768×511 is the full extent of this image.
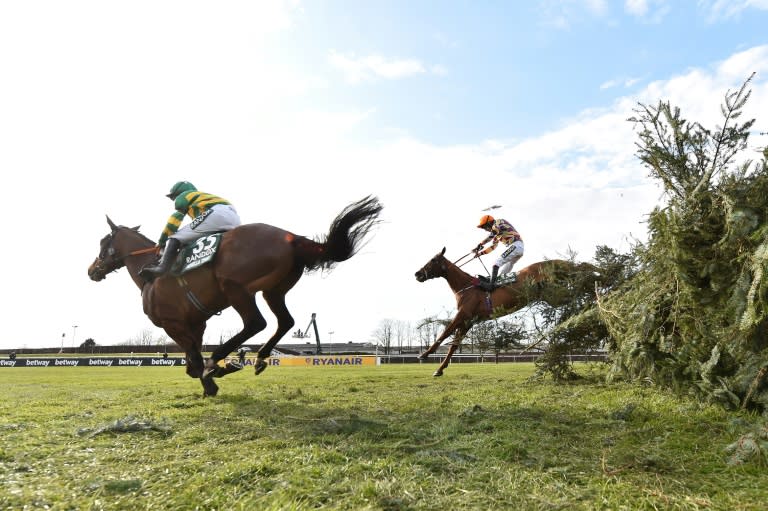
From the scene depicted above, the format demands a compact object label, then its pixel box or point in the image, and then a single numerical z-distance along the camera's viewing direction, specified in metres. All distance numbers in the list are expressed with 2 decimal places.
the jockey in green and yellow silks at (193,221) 6.29
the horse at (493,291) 7.56
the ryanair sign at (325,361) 30.84
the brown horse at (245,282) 5.75
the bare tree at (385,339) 78.59
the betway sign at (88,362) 36.53
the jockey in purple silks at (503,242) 9.23
